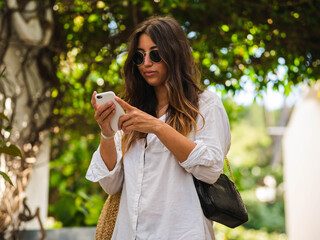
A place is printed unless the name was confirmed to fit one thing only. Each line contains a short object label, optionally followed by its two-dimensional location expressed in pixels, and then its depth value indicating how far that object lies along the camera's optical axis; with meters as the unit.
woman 1.81
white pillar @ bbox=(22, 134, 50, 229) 3.94
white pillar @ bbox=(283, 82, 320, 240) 6.36
